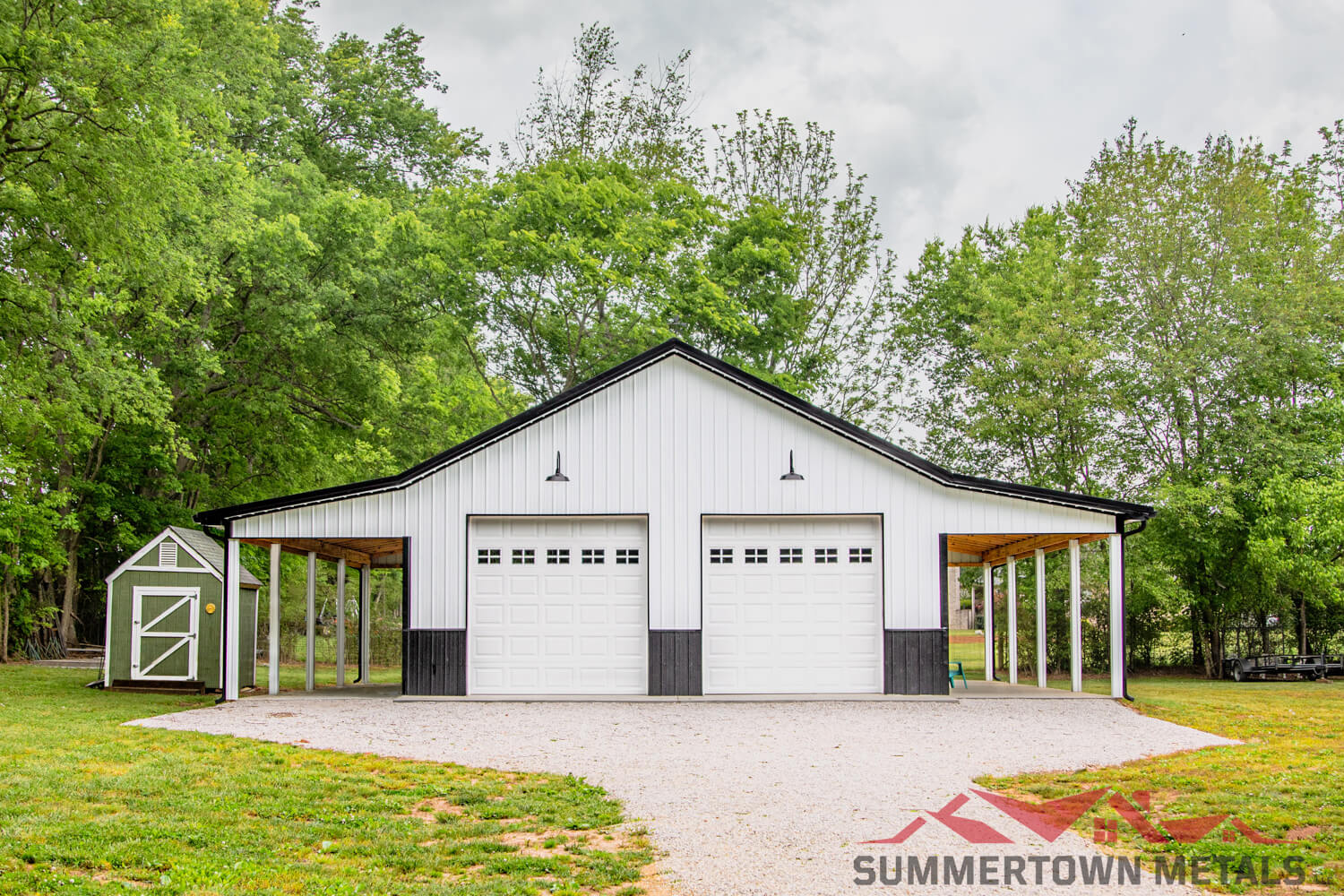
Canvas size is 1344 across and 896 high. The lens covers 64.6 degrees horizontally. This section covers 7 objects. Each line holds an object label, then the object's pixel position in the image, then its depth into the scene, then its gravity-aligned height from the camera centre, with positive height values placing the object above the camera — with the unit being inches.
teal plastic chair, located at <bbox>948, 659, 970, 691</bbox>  698.9 -89.1
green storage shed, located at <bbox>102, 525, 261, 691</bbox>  671.8 -49.9
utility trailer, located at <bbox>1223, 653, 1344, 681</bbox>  920.9 -114.8
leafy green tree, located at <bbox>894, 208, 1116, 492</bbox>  987.9 +179.6
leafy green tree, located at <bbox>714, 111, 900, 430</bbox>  1244.5 +327.5
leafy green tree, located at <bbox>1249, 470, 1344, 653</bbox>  826.8 -2.1
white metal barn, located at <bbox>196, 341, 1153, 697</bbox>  616.7 -0.3
